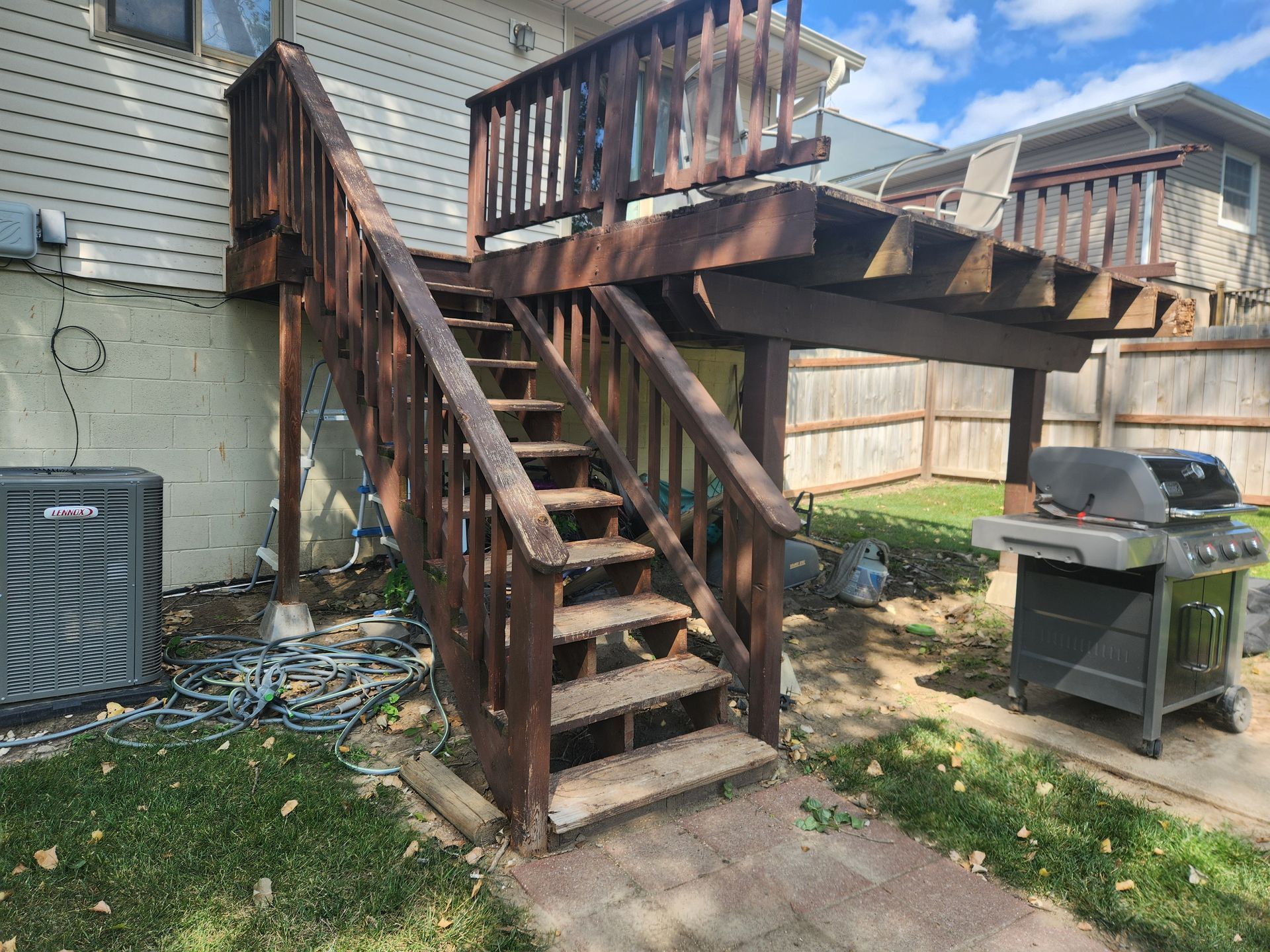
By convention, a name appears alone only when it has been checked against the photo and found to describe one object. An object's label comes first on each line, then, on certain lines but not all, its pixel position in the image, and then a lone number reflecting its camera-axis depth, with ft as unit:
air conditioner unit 10.42
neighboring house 39.78
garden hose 10.71
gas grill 10.32
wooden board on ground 8.06
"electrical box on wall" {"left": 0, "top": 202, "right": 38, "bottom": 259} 14.21
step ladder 16.03
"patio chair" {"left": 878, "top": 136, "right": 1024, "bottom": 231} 17.24
